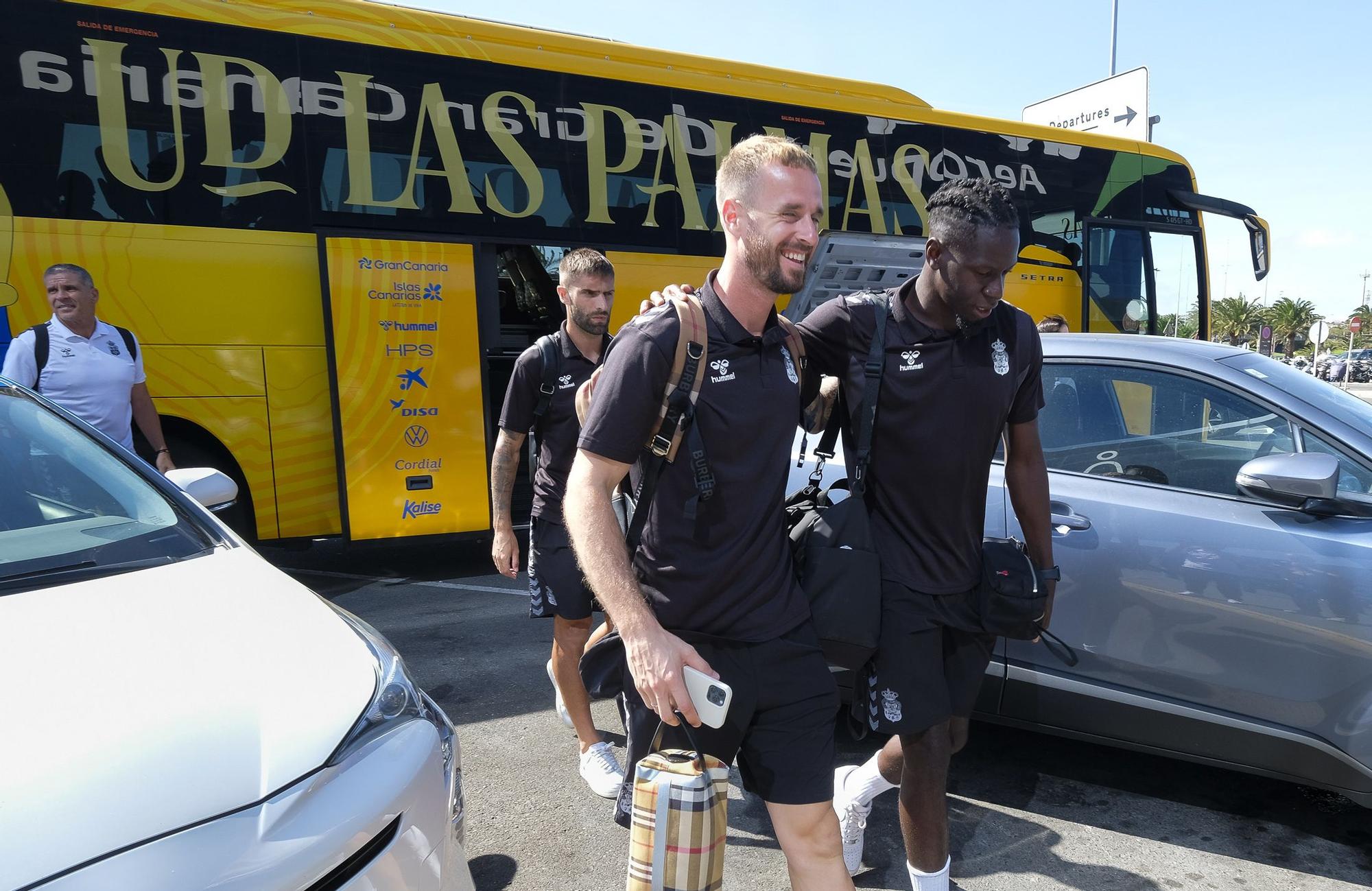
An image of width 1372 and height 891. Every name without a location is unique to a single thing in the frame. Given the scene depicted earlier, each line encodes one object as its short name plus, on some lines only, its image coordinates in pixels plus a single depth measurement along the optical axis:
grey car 2.72
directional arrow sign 11.98
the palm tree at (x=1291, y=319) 72.44
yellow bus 5.32
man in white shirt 4.69
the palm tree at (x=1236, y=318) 69.94
